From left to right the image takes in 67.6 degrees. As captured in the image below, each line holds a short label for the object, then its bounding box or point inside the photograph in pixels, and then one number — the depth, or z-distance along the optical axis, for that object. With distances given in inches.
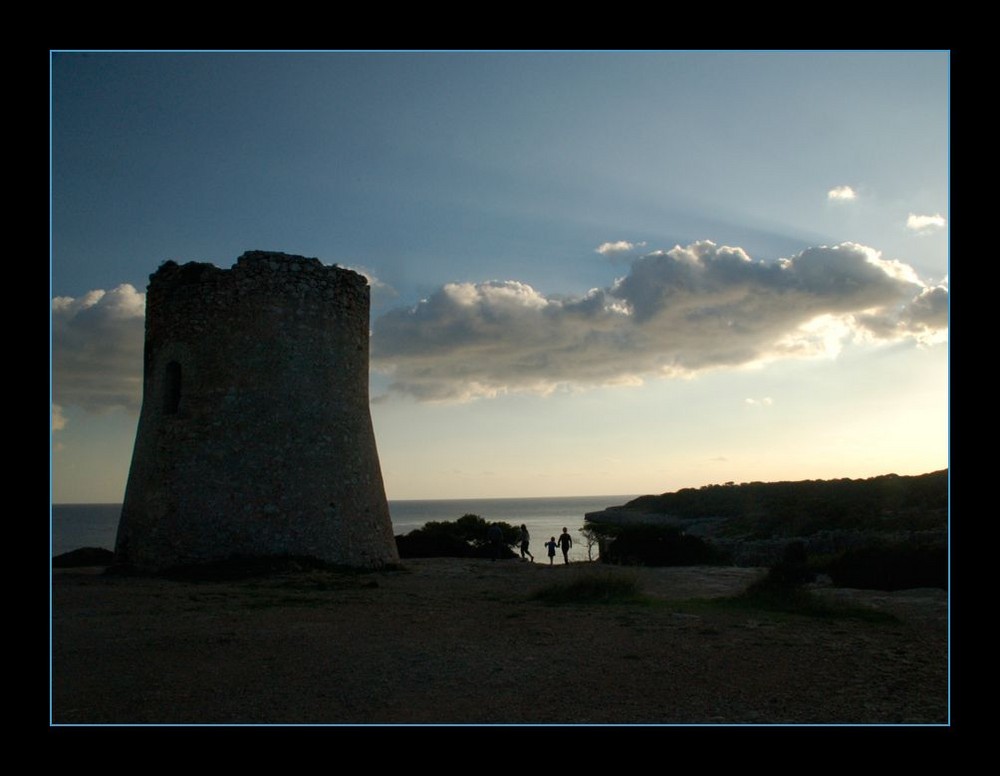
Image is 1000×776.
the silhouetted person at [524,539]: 869.8
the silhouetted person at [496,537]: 800.2
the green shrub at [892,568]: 533.6
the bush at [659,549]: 784.3
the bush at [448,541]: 910.4
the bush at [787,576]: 458.6
